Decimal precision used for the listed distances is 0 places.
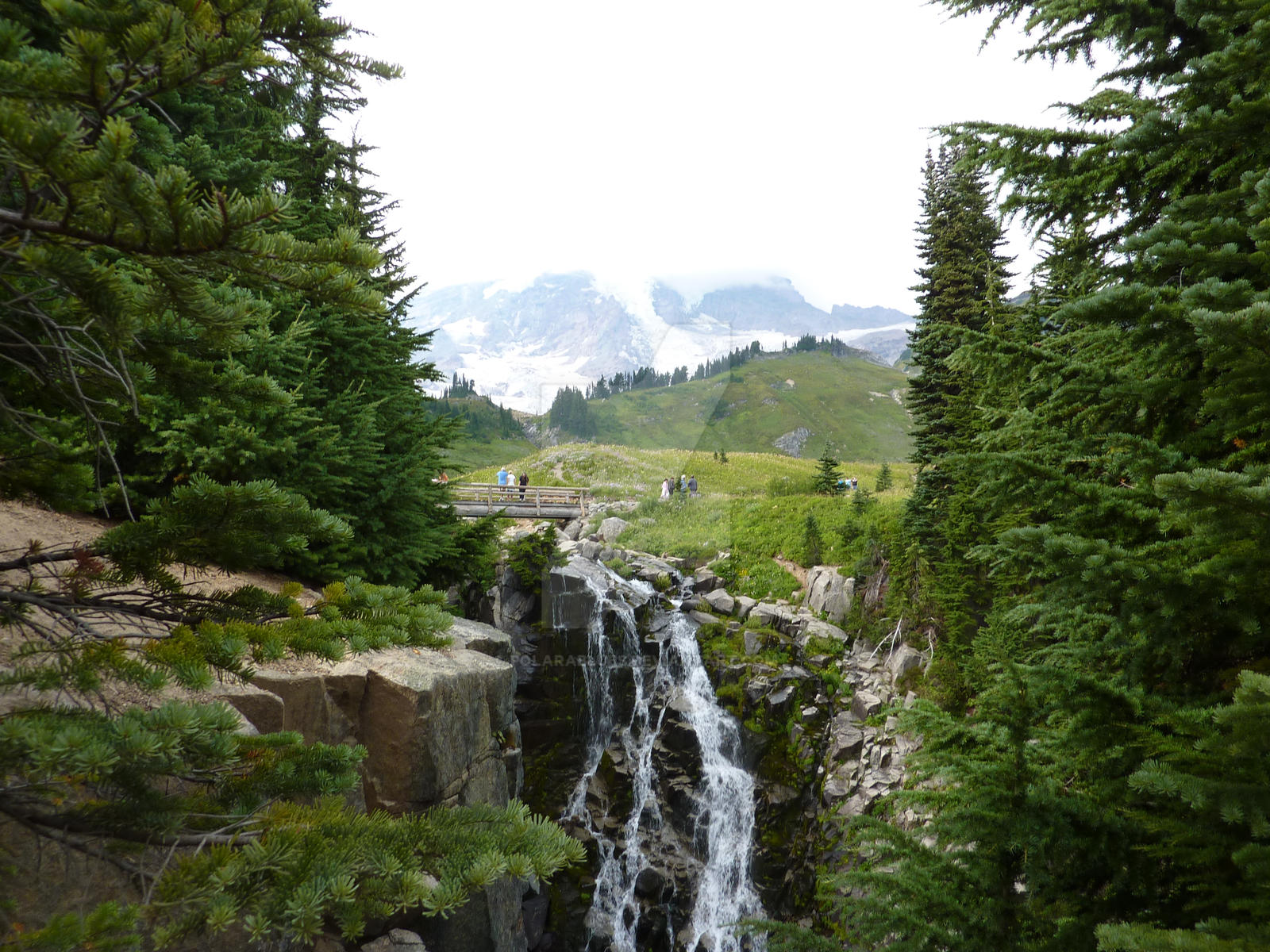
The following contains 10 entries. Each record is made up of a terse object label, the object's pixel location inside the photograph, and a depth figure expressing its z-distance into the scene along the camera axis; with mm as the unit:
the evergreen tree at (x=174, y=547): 2207
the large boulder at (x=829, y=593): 19430
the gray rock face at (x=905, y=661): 16188
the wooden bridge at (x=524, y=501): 26656
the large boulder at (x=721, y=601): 19859
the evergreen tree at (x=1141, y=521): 3240
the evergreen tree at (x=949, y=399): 15188
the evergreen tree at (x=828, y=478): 24188
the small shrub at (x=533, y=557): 18625
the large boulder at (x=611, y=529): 25047
